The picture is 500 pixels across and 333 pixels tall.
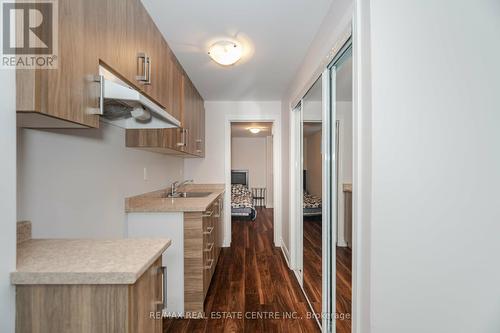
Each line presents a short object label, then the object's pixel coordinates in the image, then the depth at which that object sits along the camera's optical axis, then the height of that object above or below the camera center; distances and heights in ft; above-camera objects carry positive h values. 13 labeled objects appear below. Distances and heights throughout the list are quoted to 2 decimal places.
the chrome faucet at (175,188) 9.65 -0.98
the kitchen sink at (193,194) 10.39 -1.38
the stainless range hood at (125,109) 3.35 +1.06
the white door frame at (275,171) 12.37 -0.08
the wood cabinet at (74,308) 2.47 -1.56
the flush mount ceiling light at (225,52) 6.45 +3.31
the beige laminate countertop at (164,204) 6.39 -1.14
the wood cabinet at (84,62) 2.40 +1.61
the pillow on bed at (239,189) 20.46 -2.24
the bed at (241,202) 17.03 -2.81
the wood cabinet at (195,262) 6.59 -2.83
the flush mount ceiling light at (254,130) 19.68 +3.14
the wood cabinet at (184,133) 6.42 +1.10
